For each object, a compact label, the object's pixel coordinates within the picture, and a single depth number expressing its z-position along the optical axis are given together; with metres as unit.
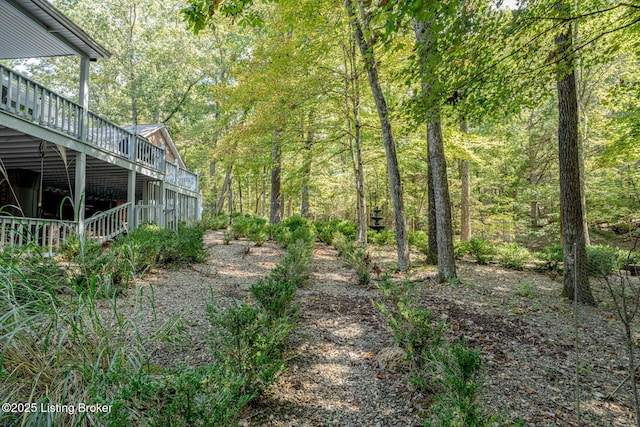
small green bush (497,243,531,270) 8.09
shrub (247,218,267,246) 9.58
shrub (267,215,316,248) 8.58
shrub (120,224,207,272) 5.27
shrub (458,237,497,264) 8.66
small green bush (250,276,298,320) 3.02
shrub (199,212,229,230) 14.41
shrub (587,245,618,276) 7.07
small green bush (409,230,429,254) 9.65
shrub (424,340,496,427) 1.48
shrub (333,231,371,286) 5.78
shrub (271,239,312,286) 4.65
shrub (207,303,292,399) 2.04
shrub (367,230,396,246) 11.17
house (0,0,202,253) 5.86
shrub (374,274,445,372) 2.54
